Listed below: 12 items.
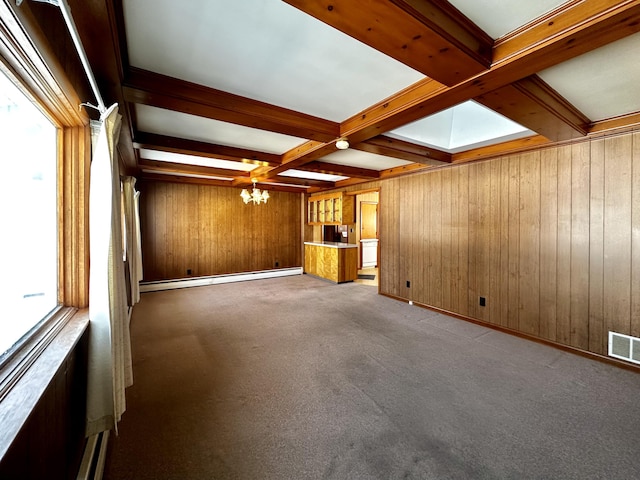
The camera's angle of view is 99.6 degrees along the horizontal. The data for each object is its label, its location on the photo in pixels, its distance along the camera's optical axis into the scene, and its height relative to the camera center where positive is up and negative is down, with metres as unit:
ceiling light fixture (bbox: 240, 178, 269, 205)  5.43 +0.85
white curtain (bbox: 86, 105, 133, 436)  1.38 -0.31
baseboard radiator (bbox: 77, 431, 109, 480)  1.31 -1.14
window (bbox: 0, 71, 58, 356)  1.15 +0.12
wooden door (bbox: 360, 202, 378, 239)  7.97 +0.48
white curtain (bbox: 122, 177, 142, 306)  3.24 -0.01
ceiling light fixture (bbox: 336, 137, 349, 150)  2.77 +0.97
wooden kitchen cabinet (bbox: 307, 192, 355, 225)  6.13 +0.65
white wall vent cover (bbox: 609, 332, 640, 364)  2.48 -1.07
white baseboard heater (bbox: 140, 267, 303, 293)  5.41 -0.94
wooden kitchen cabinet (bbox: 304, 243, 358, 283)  6.06 -0.62
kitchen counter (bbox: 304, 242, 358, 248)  6.16 -0.21
